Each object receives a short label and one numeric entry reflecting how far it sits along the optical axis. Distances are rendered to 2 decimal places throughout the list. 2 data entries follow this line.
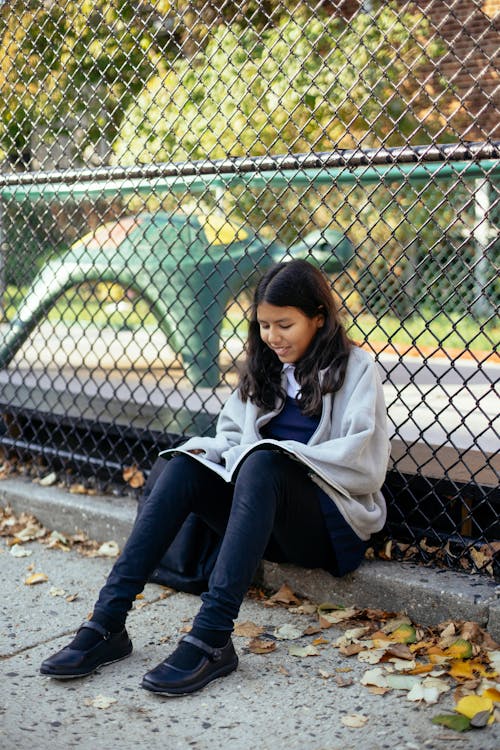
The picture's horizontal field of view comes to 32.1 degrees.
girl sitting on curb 2.63
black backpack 3.24
